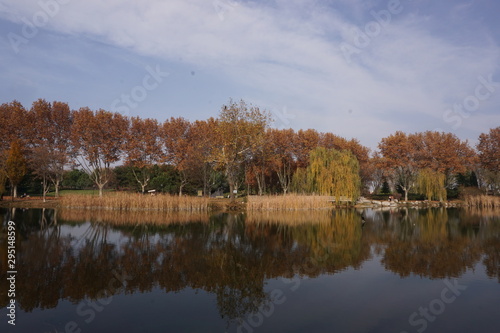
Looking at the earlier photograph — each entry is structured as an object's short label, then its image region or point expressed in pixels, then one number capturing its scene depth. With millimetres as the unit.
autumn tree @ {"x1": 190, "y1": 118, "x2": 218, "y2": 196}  41844
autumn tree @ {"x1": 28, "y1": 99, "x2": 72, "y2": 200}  40828
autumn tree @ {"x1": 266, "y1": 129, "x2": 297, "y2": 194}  47781
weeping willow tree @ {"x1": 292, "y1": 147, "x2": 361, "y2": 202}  38000
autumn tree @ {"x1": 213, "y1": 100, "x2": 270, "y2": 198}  34844
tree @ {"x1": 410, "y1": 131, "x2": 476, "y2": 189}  52384
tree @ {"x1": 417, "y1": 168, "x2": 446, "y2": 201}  47281
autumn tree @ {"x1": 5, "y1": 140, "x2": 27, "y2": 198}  34562
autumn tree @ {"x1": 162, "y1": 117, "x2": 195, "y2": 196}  46444
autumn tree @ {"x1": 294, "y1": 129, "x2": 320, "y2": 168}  48844
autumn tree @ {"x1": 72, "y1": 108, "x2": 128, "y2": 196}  41375
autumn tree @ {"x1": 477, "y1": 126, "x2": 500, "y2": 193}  50188
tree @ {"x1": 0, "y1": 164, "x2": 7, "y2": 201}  33275
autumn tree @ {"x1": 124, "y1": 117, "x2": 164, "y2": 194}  45062
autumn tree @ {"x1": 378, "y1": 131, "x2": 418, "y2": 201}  53312
